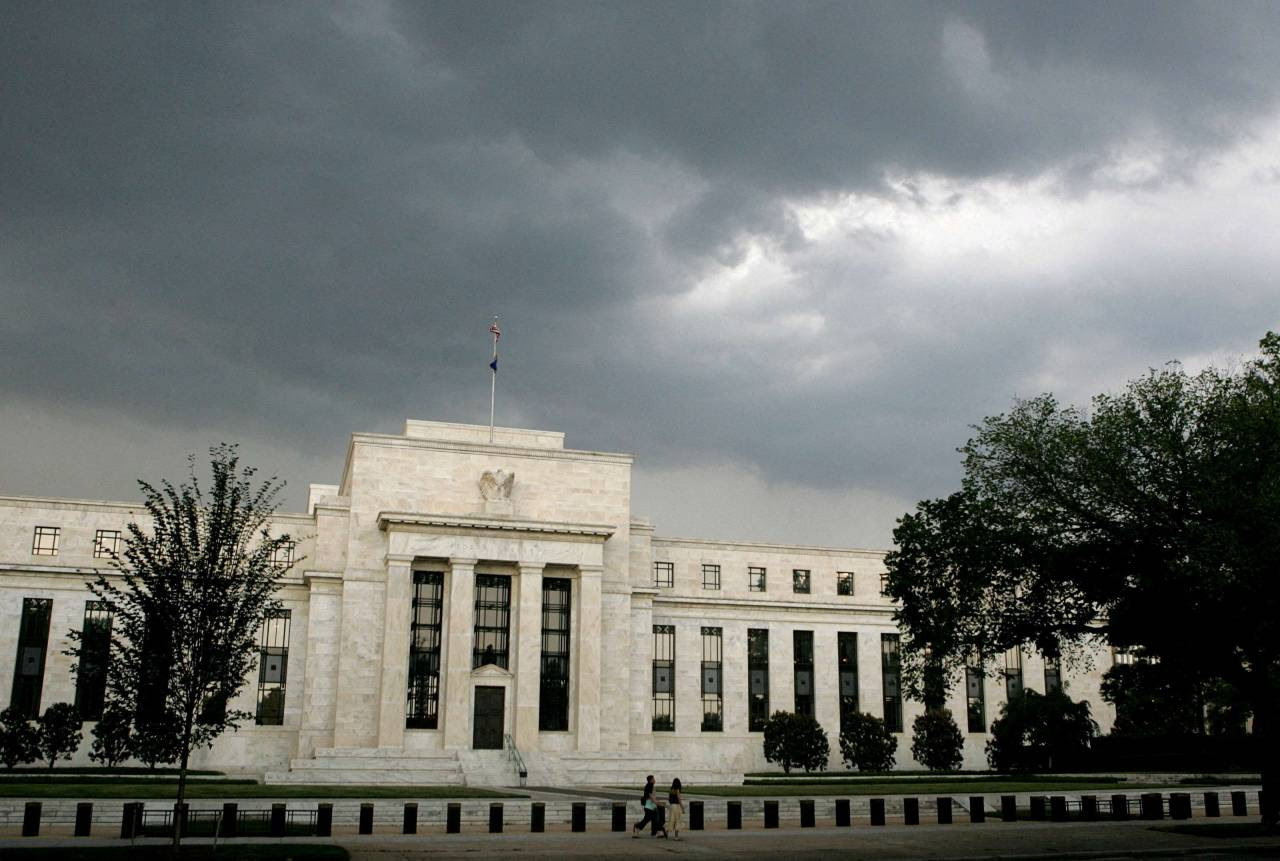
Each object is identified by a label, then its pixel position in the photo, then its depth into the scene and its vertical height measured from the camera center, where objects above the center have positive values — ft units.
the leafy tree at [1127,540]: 98.73 +15.60
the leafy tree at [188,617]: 80.64 +5.91
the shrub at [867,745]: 210.79 -7.58
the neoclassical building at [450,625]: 182.29 +12.70
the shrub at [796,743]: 208.54 -7.20
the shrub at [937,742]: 218.38 -7.08
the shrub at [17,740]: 169.48 -6.20
